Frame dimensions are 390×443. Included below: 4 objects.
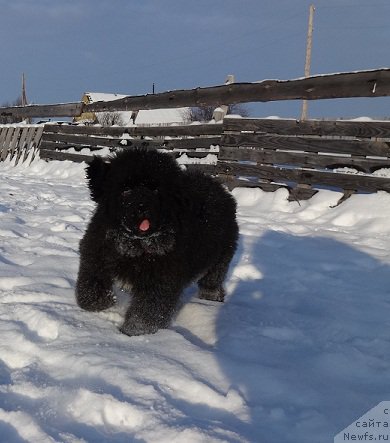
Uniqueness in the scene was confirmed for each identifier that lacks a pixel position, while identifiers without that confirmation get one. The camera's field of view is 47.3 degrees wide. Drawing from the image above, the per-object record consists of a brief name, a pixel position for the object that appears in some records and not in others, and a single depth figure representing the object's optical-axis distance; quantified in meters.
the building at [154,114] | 46.22
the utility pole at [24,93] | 59.06
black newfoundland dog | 2.81
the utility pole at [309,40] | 22.90
